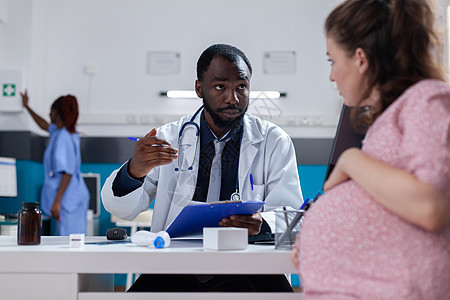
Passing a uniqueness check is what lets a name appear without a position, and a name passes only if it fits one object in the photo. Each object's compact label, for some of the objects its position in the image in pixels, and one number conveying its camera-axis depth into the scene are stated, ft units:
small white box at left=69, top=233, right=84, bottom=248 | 4.24
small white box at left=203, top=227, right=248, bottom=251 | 3.98
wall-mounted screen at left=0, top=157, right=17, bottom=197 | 14.25
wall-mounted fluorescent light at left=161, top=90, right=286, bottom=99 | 17.16
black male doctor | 6.16
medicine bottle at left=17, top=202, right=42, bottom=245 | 4.56
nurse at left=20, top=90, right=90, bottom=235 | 14.10
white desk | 3.83
